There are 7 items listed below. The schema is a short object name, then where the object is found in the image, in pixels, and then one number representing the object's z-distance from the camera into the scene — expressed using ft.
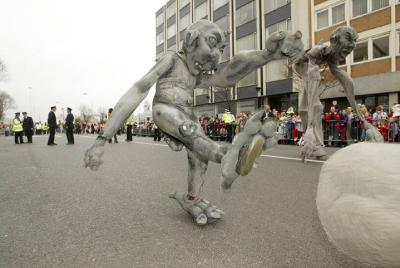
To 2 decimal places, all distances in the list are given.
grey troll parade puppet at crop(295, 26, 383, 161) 14.94
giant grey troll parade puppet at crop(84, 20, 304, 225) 7.02
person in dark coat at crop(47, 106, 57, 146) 54.03
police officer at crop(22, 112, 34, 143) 66.18
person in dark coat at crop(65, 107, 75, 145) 55.86
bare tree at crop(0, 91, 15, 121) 249.14
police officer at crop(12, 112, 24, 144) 63.57
